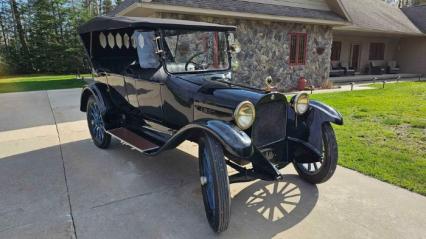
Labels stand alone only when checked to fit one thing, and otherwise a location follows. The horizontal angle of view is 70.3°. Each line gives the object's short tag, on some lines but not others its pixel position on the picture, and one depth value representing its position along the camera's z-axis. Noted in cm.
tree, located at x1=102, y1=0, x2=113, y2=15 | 2844
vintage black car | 271
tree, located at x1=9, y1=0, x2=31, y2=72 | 2033
